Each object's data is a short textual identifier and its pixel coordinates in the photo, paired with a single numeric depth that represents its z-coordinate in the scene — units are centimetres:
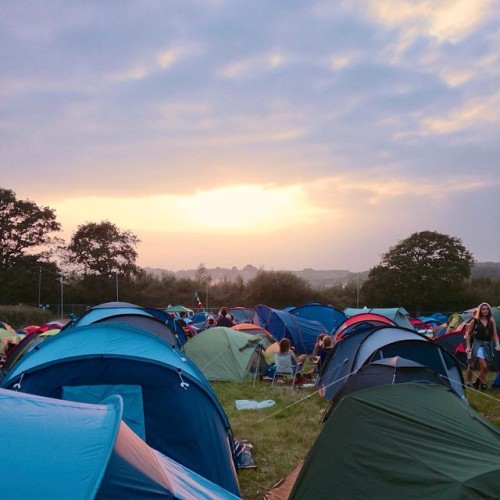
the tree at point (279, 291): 4184
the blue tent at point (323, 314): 2020
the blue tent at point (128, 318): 1075
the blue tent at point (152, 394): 522
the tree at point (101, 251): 4241
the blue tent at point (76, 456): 244
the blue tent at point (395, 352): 880
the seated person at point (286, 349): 1193
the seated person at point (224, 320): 1594
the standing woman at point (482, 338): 983
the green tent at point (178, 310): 3070
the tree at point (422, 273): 3788
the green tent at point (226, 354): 1210
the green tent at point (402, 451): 330
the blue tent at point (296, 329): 1759
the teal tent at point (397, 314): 2023
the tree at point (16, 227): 3822
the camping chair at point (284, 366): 1173
